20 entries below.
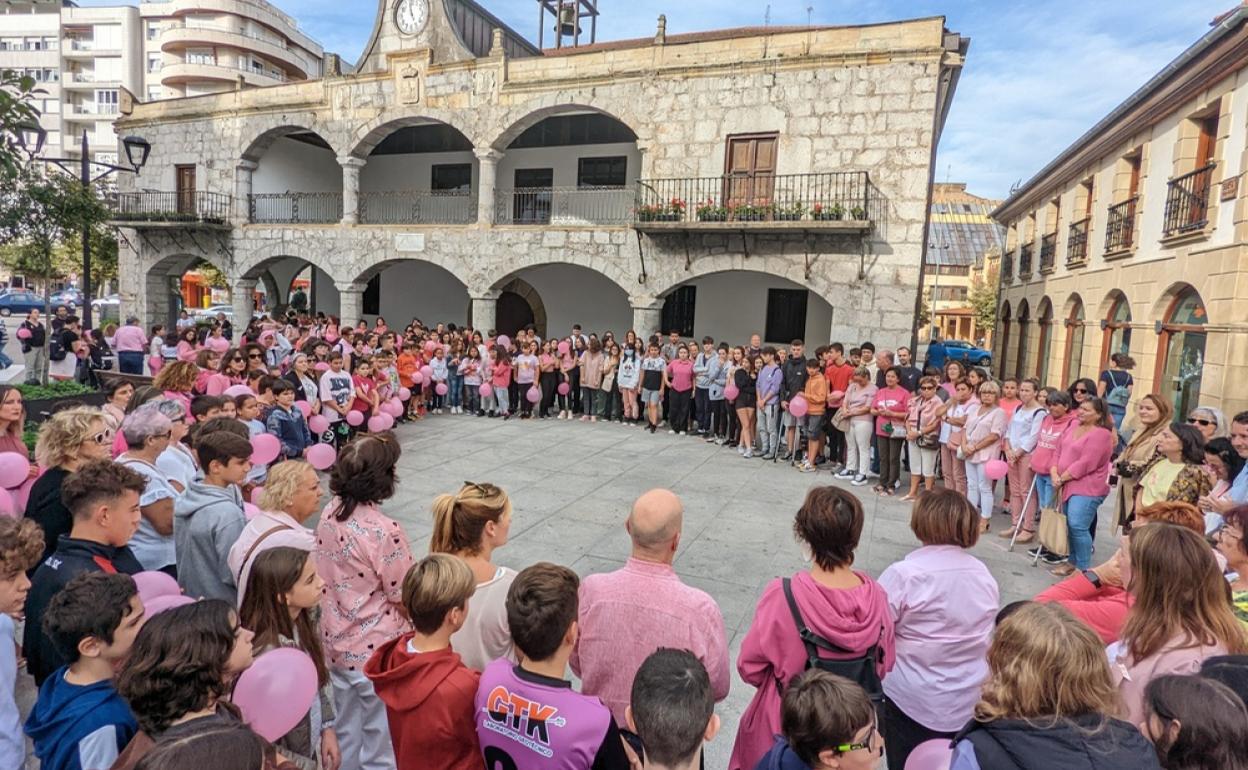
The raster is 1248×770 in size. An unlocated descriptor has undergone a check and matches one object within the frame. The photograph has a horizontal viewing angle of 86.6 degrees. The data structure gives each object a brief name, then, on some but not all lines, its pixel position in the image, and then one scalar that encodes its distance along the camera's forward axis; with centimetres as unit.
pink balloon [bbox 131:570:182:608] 266
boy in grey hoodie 315
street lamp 1243
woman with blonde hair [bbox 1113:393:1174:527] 536
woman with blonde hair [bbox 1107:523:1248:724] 214
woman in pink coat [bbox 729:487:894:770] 234
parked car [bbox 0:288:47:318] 3434
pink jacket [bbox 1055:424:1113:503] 557
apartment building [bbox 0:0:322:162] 4903
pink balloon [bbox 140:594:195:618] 241
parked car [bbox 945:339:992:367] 2834
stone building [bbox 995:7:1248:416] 960
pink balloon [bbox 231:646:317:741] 213
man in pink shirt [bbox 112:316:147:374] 1256
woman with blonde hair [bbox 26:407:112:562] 336
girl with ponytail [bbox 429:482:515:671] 253
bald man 225
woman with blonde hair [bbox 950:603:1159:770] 155
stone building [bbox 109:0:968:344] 1299
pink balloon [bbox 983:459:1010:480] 679
